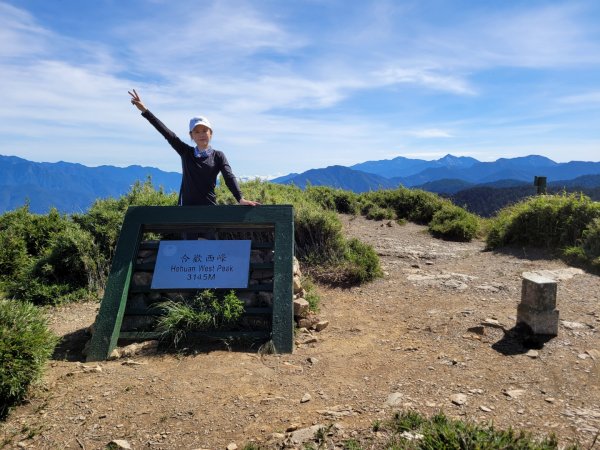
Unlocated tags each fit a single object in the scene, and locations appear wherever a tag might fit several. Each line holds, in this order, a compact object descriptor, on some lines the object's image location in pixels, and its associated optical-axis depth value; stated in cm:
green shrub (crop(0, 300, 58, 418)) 335
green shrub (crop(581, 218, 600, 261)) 830
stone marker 475
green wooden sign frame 475
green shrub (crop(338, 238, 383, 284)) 737
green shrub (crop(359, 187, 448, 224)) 1475
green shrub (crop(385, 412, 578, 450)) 254
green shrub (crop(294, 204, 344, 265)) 804
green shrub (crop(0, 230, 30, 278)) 833
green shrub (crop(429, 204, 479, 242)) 1183
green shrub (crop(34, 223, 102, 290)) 734
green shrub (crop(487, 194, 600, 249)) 968
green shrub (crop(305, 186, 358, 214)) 1522
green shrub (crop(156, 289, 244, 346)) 482
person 552
